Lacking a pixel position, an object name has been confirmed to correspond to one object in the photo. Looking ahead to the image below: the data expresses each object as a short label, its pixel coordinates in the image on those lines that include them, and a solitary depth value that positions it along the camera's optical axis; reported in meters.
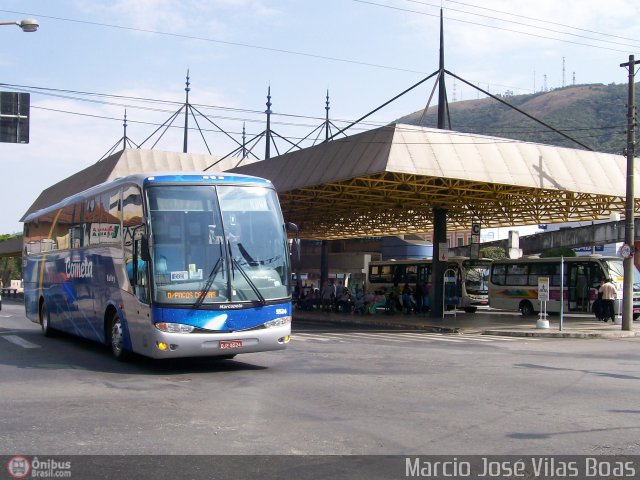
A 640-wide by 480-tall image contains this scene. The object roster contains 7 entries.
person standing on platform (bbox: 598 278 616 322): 27.64
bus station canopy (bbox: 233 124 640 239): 23.70
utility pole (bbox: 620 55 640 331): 24.06
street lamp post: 17.27
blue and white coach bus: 11.86
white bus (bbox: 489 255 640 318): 31.89
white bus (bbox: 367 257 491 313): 39.72
